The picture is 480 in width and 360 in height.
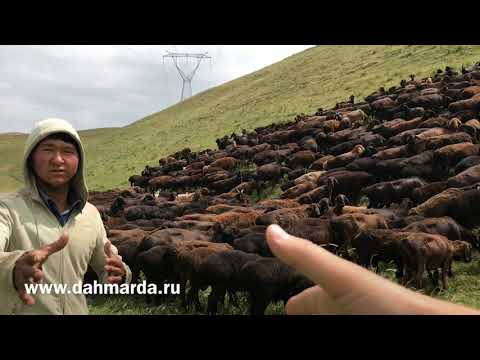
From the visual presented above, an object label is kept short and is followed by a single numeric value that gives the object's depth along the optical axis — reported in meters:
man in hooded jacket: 3.28
